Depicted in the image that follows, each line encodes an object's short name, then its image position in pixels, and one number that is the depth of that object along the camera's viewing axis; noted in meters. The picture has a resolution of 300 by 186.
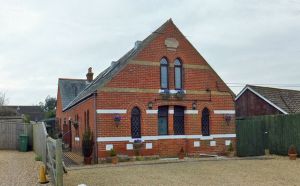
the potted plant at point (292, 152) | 19.91
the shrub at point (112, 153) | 19.03
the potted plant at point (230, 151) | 22.29
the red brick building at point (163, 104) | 19.81
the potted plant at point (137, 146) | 20.11
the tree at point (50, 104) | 64.19
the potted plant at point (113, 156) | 18.86
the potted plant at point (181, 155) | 20.48
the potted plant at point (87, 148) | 19.05
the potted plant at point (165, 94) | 21.25
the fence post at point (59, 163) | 10.71
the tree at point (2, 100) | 61.05
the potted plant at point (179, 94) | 21.55
